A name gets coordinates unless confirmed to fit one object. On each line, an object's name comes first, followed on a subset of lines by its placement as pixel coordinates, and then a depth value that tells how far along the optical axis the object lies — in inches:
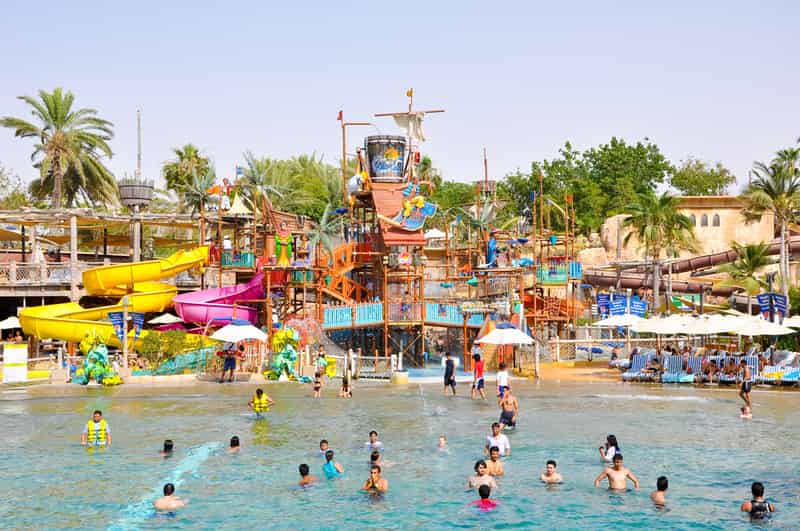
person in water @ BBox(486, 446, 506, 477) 726.5
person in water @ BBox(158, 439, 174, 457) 814.5
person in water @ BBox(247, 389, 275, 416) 1025.5
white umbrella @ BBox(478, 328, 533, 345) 1221.7
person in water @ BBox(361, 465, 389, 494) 683.4
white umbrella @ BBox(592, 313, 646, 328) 1451.8
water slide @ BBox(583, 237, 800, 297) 2319.1
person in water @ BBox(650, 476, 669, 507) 650.8
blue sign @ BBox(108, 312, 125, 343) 1423.5
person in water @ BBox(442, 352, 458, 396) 1214.9
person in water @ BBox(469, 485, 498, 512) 639.8
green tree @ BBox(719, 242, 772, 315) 1828.2
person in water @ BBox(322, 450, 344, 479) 736.3
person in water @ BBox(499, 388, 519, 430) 906.7
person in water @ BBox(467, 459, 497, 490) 667.4
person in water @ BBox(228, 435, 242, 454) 832.3
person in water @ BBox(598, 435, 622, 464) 751.1
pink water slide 1732.3
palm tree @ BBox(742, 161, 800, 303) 1692.9
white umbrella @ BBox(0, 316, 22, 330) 1702.0
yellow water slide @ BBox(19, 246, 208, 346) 1641.2
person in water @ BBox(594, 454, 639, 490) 684.7
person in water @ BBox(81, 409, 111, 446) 856.9
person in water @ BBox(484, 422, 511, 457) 780.0
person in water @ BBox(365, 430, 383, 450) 821.2
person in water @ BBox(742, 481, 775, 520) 607.5
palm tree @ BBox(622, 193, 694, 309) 1846.7
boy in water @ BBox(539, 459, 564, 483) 711.7
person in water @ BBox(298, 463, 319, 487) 710.3
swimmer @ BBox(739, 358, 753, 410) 972.9
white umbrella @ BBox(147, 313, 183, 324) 1697.8
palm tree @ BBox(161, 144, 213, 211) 2785.4
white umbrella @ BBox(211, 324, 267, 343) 1288.1
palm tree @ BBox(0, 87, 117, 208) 2242.9
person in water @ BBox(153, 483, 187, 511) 640.4
